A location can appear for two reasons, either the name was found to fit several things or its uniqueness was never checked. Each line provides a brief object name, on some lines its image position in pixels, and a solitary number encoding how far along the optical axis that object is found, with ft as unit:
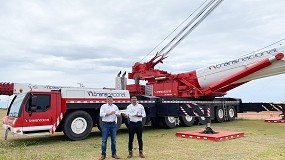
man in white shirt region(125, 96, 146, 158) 23.00
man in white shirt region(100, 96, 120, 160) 22.63
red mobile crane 30.60
